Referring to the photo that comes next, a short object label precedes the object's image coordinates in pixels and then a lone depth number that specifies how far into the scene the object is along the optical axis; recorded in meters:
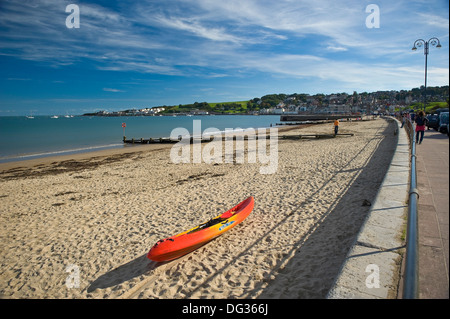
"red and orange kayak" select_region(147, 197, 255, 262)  5.59
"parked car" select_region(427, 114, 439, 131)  20.50
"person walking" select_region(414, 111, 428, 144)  12.95
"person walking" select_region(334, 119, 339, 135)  26.86
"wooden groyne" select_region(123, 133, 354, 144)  27.51
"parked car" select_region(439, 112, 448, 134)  15.94
